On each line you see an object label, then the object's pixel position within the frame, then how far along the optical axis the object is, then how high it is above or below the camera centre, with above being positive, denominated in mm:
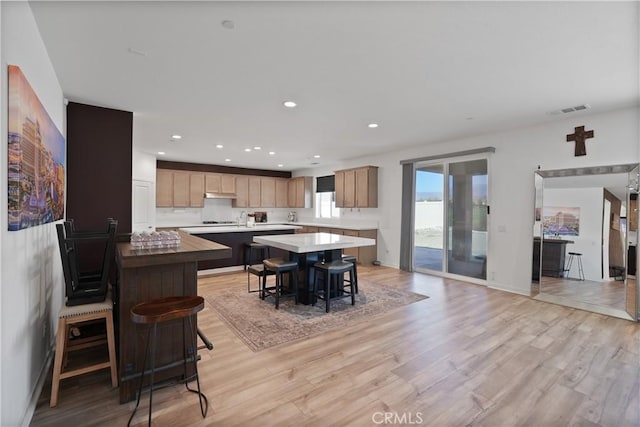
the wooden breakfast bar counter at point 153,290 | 2070 -594
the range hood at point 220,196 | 8344 +376
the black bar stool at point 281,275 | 3910 -897
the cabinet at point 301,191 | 9273 +576
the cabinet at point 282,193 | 9773 +541
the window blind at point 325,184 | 8539 +763
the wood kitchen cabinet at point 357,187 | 6961 +549
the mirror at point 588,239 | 3791 -351
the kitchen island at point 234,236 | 5695 -537
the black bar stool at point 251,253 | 6105 -894
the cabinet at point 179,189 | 7762 +521
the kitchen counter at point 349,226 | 6962 -389
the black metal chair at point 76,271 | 2086 -461
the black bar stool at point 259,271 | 4148 -856
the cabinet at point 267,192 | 9422 +538
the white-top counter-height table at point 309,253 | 4018 -618
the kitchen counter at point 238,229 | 5592 -401
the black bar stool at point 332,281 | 3826 -1001
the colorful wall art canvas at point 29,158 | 1569 +299
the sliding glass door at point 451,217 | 5336 -115
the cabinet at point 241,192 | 8914 +509
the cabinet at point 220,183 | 8430 +733
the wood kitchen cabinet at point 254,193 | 9164 +495
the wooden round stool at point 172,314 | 1815 -647
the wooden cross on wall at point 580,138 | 4070 +1023
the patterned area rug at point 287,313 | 3170 -1290
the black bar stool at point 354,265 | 4391 -796
